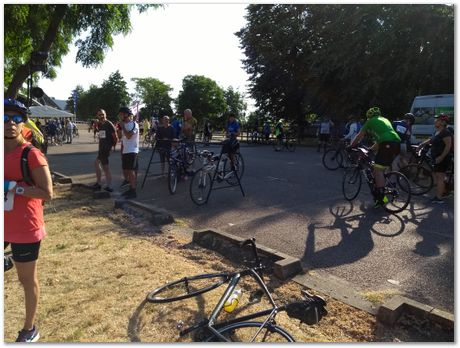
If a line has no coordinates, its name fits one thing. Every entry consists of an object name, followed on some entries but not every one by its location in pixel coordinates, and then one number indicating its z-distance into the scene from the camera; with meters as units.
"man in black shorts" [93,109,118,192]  8.75
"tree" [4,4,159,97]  10.42
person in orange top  2.77
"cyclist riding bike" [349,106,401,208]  6.96
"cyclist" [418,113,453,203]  7.43
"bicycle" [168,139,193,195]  8.98
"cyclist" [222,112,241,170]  8.50
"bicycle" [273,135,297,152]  20.89
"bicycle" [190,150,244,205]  7.83
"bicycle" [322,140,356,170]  12.35
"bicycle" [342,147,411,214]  6.99
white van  15.41
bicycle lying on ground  2.79
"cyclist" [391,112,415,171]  10.45
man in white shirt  8.11
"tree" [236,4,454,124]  20.47
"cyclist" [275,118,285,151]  20.88
